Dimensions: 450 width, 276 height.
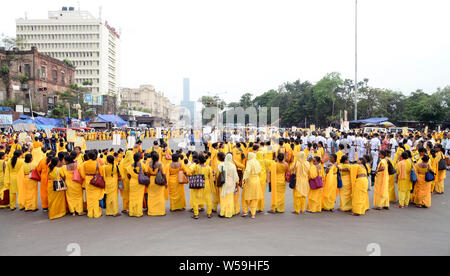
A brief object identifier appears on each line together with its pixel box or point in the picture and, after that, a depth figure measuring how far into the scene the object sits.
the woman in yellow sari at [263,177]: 6.85
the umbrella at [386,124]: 30.33
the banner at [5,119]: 26.72
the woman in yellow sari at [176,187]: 6.73
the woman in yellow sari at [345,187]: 6.68
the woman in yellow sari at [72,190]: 6.46
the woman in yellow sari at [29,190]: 6.96
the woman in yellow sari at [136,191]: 6.41
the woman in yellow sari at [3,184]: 7.20
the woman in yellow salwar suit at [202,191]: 6.35
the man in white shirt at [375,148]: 13.07
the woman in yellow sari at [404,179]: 7.11
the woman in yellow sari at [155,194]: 6.38
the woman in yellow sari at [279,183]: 6.70
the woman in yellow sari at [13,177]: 7.13
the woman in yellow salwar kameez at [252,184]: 6.41
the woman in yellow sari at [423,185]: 7.03
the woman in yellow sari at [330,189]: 6.76
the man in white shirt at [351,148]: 14.96
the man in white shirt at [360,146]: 14.08
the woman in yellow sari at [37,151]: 11.53
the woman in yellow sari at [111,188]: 6.55
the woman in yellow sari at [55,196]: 6.38
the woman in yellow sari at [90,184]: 6.39
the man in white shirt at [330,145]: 14.77
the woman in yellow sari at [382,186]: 6.81
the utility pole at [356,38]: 25.48
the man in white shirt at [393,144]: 13.23
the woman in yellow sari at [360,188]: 6.45
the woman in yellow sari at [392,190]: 7.47
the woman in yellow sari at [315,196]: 6.61
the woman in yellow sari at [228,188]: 6.34
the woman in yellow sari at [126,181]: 6.76
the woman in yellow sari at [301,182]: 6.54
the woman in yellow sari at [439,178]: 8.34
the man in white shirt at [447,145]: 13.00
